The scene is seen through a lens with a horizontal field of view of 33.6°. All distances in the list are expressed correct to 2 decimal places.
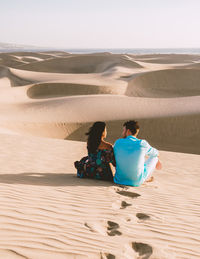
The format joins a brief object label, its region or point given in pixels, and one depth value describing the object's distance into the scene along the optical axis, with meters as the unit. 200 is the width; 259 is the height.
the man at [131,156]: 4.89
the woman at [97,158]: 5.07
